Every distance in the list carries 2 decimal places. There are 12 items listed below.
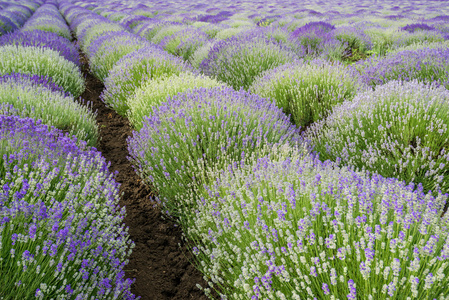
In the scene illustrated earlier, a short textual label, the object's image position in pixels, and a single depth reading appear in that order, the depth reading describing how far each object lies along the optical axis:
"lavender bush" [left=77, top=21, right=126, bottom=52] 9.44
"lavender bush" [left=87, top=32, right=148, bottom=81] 6.45
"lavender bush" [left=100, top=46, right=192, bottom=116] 4.99
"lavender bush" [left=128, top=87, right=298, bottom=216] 2.72
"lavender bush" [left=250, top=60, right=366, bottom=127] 4.16
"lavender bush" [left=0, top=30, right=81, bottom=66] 6.93
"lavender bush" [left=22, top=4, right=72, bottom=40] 11.13
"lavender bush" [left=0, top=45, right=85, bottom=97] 4.75
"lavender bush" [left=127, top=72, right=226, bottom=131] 3.94
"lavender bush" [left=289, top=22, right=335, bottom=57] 8.16
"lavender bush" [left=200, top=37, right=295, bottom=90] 5.50
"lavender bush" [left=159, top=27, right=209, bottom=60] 8.51
